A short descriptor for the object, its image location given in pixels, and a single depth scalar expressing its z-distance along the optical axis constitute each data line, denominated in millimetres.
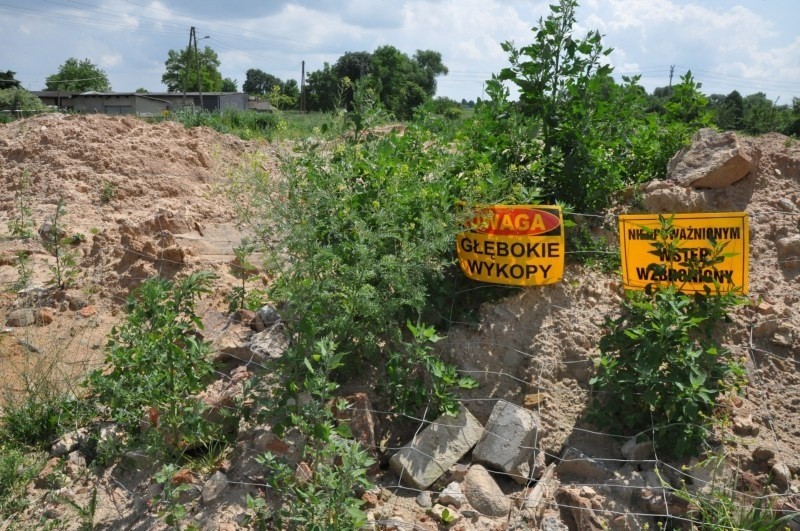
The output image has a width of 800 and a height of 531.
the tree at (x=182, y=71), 70938
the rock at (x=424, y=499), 3217
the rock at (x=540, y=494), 3166
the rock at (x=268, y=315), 4387
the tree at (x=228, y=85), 82244
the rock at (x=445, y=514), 3105
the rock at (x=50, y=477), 3496
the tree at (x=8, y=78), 45188
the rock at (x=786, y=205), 4375
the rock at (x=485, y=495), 3180
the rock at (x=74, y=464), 3602
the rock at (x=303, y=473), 3088
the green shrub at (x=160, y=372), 3439
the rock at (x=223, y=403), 3547
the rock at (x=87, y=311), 5176
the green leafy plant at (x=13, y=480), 3439
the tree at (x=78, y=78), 68938
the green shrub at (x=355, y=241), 3314
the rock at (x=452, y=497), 3213
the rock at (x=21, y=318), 5129
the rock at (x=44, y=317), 5129
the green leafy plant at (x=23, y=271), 5609
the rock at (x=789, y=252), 4086
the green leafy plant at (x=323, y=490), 2787
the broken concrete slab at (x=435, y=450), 3324
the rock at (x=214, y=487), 3250
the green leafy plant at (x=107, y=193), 7484
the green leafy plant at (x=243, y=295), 4109
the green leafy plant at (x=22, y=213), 6686
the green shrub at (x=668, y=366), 3150
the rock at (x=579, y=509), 3023
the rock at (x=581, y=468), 3268
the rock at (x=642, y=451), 3260
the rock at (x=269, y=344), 3977
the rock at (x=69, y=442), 3744
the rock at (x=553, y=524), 3061
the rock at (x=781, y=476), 3131
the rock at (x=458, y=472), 3344
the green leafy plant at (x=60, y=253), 5621
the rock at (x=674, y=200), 4367
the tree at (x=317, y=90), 38719
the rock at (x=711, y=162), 4422
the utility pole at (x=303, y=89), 38925
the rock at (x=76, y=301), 5301
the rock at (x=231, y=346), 4105
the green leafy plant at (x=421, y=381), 3404
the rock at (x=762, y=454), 3242
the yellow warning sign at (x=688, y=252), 3363
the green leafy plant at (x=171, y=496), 2988
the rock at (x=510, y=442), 3340
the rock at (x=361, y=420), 3408
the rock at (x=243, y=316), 4469
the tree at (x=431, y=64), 59750
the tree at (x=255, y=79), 71719
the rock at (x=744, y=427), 3367
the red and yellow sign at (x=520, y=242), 3852
